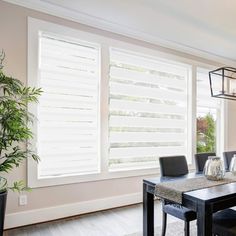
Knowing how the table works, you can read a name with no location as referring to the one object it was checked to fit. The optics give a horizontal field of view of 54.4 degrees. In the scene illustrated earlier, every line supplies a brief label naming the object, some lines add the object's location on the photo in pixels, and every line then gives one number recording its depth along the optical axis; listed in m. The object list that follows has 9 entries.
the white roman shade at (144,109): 3.67
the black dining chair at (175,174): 2.13
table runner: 1.83
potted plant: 2.36
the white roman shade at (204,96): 4.85
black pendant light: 2.33
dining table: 1.61
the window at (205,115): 4.86
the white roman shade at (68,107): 3.07
